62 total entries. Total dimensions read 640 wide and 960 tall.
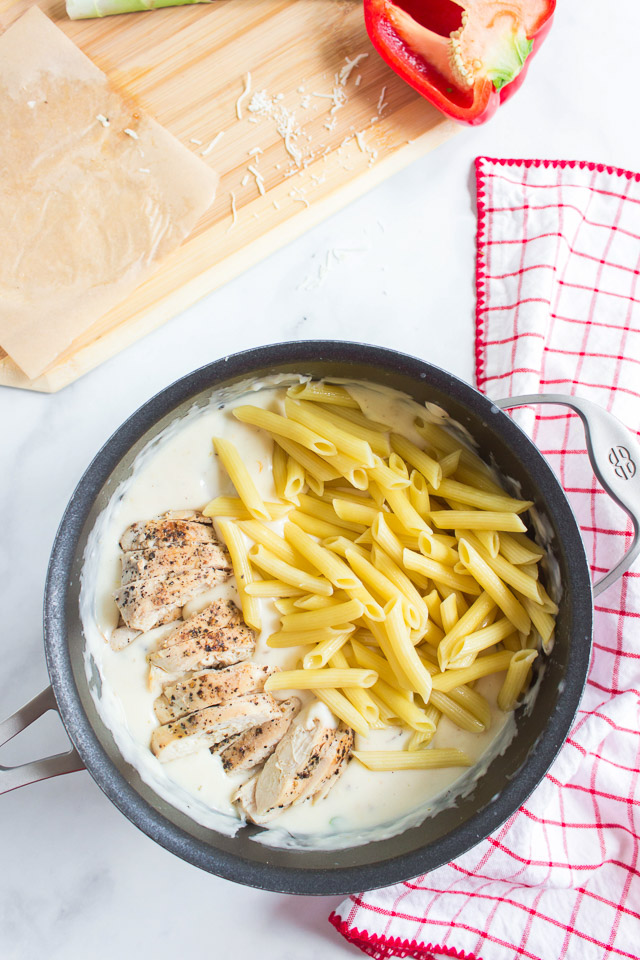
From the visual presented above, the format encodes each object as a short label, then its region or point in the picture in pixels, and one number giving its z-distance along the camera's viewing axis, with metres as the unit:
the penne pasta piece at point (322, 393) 0.83
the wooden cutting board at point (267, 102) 0.89
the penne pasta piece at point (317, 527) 0.83
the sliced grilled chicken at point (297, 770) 0.80
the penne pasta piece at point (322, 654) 0.81
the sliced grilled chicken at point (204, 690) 0.80
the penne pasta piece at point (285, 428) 0.81
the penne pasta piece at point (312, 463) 0.82
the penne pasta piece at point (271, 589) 0.82
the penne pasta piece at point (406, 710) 0.81
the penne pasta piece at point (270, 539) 0.82
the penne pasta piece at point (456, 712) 0.82
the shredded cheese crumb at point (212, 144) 0.89
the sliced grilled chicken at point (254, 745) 0.82
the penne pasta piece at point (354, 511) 0.82
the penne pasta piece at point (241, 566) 0.81
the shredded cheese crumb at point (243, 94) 0.89
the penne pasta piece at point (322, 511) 0.83
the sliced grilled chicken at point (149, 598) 0.80
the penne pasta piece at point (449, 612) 0.82
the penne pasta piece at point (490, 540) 0.82
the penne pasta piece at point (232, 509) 0.82
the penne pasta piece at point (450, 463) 0.83
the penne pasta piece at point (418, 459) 0.82
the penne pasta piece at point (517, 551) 0.81
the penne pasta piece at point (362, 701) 0.82
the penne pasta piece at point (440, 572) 0.81
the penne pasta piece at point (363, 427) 0.83
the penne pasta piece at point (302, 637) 0.81
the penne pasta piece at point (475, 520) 0.81
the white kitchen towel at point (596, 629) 0.85
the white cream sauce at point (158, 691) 0.81
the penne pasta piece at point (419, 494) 0.82
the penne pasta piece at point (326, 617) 0.80
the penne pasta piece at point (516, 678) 0.82
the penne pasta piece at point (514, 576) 0.81
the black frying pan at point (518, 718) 0.77
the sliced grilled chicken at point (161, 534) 0.80
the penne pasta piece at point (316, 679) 0.81
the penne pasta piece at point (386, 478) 0.81
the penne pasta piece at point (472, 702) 0.83
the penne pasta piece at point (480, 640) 0.81
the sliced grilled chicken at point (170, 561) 0.80
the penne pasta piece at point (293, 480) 0.82
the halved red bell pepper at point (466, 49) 0.87
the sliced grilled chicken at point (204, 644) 0.80
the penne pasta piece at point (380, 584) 0.81
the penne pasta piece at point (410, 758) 0.82
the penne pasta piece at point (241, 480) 0.81
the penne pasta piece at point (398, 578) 0.82
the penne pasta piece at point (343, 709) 0.81
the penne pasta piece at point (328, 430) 0.81
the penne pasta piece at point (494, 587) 0.81
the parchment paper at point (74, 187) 0.88
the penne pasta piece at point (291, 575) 0.81
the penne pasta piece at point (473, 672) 0.81
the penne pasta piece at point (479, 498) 0.81
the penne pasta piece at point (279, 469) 0.83
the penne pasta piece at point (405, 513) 0.82
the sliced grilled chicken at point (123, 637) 0.81
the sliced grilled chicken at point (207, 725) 0.80
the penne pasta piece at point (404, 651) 0.80
